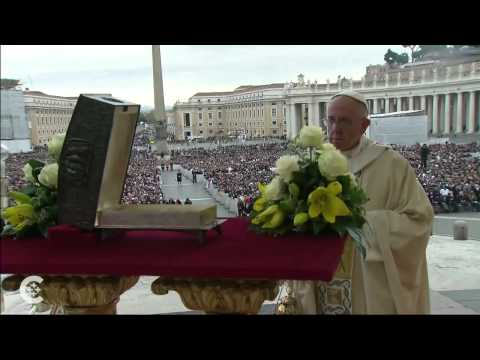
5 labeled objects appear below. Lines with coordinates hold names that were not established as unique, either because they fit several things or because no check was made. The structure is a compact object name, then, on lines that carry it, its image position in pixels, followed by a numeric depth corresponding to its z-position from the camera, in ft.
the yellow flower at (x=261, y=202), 5.25
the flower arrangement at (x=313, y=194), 4.73
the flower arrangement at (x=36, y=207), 5.48
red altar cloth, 4.28
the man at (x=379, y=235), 5.97
